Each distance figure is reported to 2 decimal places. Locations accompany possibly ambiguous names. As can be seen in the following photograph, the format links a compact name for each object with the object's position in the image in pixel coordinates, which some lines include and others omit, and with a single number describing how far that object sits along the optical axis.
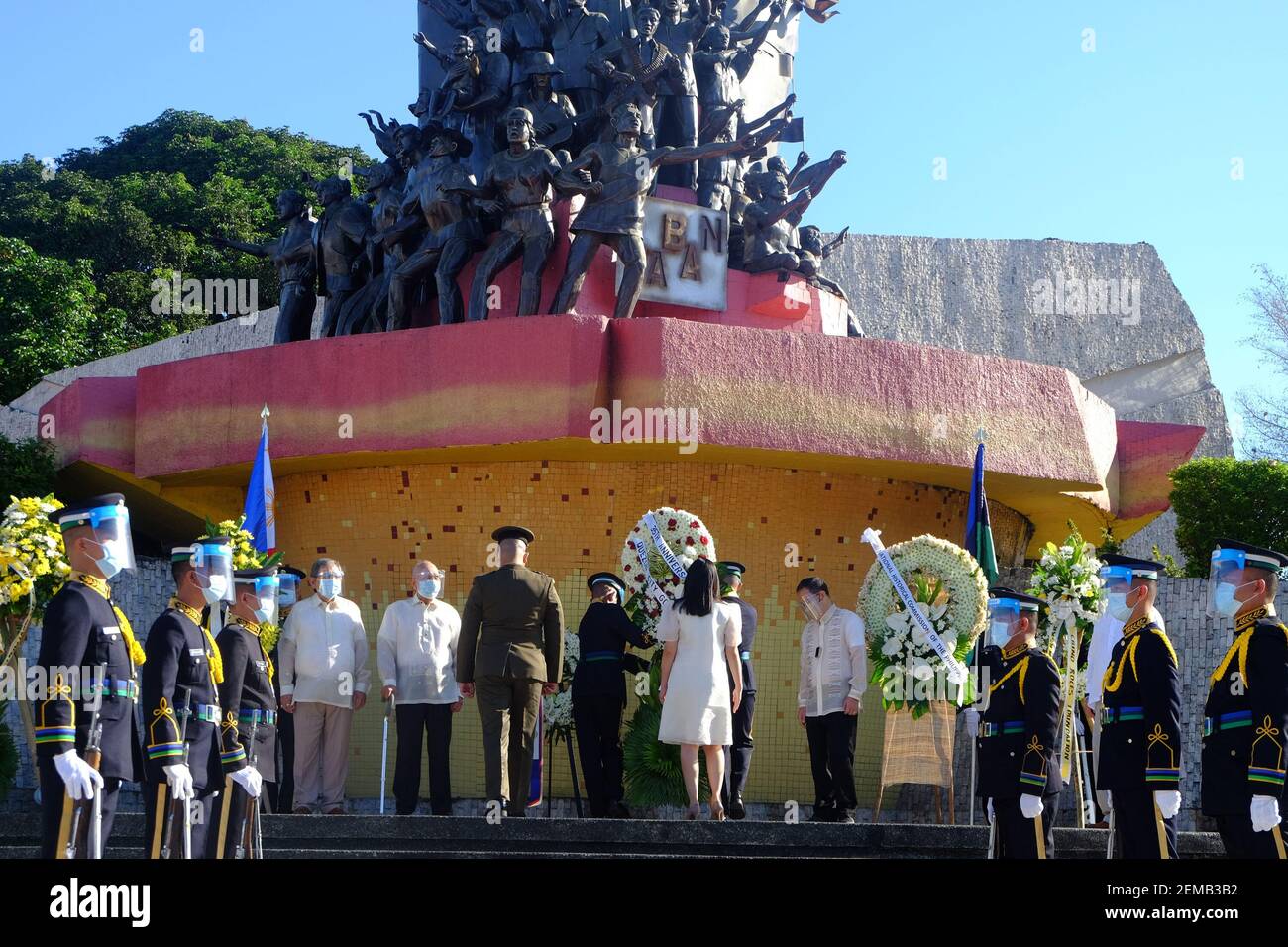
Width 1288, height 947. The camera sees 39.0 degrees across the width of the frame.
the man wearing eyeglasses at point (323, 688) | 11.90
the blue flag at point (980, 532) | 14.24
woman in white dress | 10.66
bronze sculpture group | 15.23
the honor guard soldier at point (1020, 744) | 8.83
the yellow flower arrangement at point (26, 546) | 11.43
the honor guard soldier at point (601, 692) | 11.69
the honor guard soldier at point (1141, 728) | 8.22
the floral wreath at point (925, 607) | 11.98
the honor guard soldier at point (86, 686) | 7.45
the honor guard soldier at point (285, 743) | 12.27
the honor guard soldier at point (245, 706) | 8.54
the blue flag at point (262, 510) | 14.43
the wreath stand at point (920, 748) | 12.06
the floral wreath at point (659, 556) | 12.76
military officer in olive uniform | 10.41
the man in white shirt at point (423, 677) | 11.84
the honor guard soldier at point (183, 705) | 7.97
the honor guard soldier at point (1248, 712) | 7.79
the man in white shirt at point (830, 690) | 11.74
